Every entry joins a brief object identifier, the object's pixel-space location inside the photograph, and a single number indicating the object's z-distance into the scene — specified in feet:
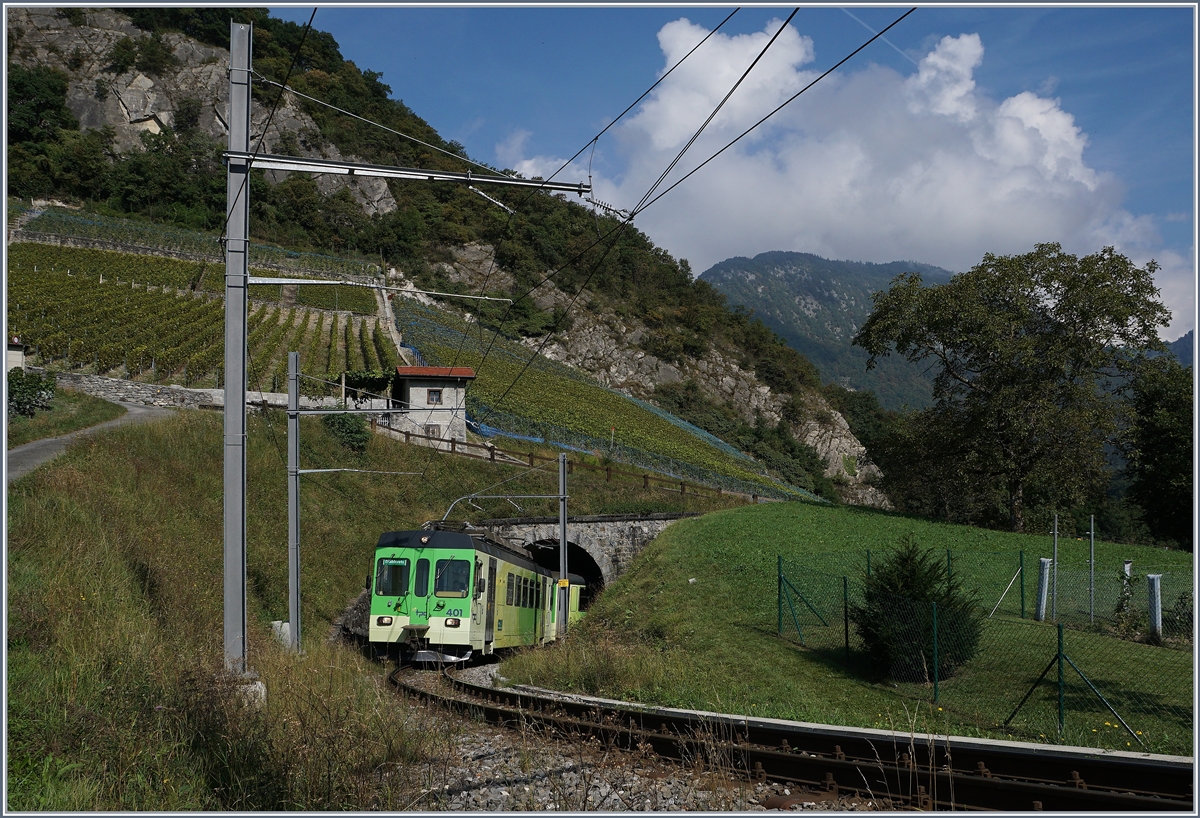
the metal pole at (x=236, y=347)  29.53
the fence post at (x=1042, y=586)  54.03
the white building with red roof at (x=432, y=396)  120.43
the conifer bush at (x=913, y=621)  41.75
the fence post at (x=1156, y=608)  47.19
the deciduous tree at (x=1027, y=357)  99.60
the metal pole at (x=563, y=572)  74.13
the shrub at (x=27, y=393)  80.38
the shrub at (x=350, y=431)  108.99
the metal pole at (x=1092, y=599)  50.27
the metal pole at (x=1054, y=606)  49.59
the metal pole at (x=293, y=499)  46.55
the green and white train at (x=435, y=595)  53.11
